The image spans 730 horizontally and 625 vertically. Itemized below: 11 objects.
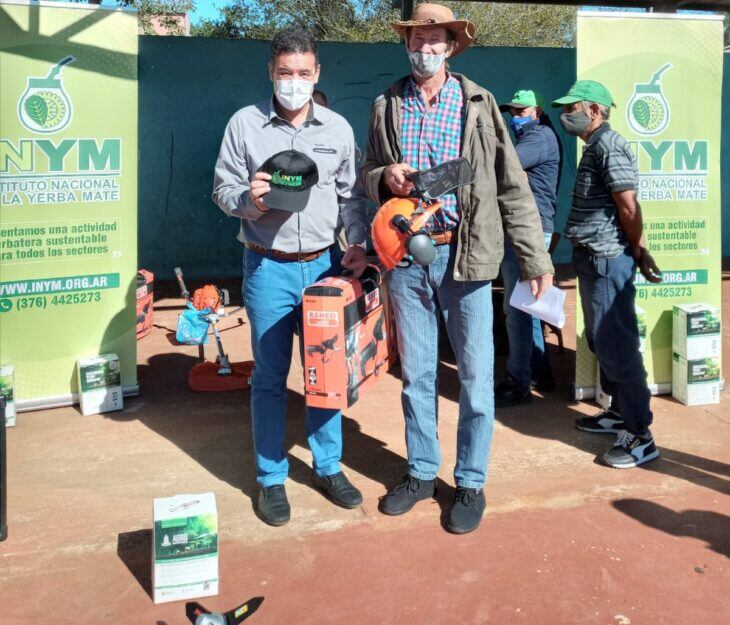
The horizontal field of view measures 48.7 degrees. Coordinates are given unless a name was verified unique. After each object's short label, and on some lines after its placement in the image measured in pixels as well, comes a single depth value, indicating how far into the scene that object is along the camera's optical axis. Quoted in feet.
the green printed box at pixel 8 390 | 15.37
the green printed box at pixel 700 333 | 16.30
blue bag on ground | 18.39
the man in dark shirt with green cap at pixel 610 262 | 13.42
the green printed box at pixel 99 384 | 16.06
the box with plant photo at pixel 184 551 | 9.61
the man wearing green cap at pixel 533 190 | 16.70
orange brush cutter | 17.85
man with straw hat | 10.82
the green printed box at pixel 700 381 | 16.35
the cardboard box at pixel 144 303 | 22.41
